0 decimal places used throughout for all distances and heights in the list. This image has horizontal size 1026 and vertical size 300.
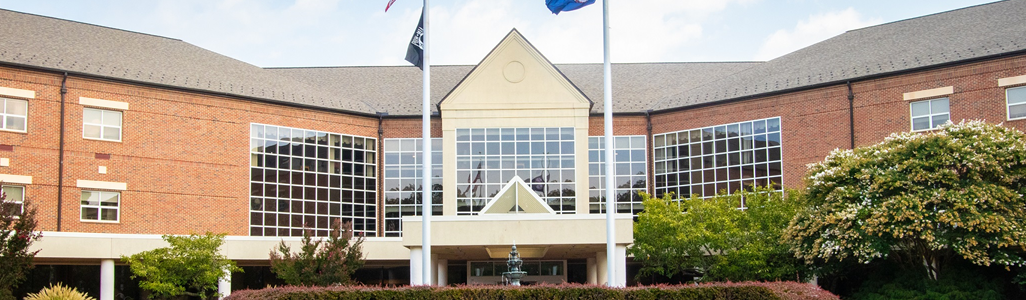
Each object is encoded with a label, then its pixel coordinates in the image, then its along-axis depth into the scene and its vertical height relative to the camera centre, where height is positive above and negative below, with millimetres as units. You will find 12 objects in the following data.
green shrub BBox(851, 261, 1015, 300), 30688 -2792
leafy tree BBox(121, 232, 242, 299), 33750 -1989
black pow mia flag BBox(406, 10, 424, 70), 27703 +4314
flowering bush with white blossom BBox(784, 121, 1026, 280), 29234 -145
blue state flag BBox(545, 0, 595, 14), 26595 +5261
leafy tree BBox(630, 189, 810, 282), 35594 -1400
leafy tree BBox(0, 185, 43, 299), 28438 -1105
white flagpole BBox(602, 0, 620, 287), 27797 +1475
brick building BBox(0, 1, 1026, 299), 36719 +2864
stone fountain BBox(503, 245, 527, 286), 27375 -1802
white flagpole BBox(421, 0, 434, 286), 27500 +428
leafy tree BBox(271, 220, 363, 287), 31109 -1853
